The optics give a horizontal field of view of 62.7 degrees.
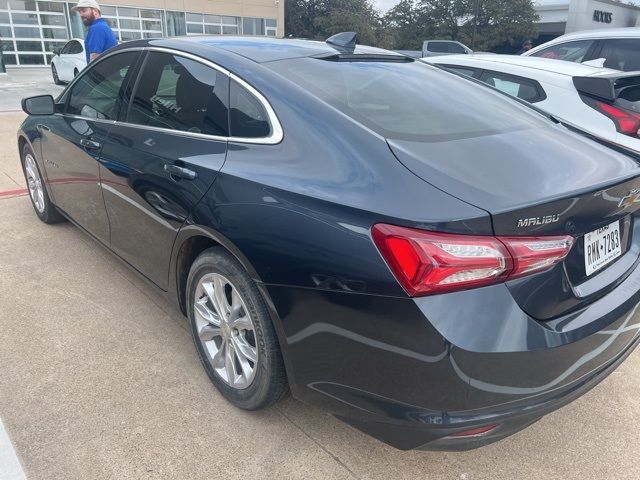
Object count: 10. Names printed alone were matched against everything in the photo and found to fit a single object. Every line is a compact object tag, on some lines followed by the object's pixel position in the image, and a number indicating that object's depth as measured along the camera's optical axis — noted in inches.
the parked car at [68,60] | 600.7
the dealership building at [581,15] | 1454.2
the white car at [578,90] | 160.1
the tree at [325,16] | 1859.0
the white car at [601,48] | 239.0
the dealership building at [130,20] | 896.3
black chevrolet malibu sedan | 63.9
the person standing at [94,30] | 250.5
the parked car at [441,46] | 531.5
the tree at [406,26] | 1771.7
